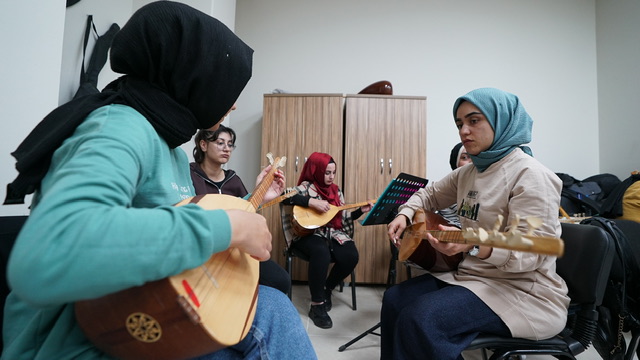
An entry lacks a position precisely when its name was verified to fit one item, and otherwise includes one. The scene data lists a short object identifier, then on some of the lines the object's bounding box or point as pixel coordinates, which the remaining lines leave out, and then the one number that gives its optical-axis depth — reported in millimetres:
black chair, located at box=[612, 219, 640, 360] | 1184
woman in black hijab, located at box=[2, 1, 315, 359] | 379
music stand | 1548
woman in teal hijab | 989
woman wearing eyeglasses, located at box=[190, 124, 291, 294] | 2116
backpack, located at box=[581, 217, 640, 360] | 1129
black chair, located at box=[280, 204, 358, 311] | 2416
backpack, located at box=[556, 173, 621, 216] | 2770
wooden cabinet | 2998
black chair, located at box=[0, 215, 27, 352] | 704
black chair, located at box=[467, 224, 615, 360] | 979
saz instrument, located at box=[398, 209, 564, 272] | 512
